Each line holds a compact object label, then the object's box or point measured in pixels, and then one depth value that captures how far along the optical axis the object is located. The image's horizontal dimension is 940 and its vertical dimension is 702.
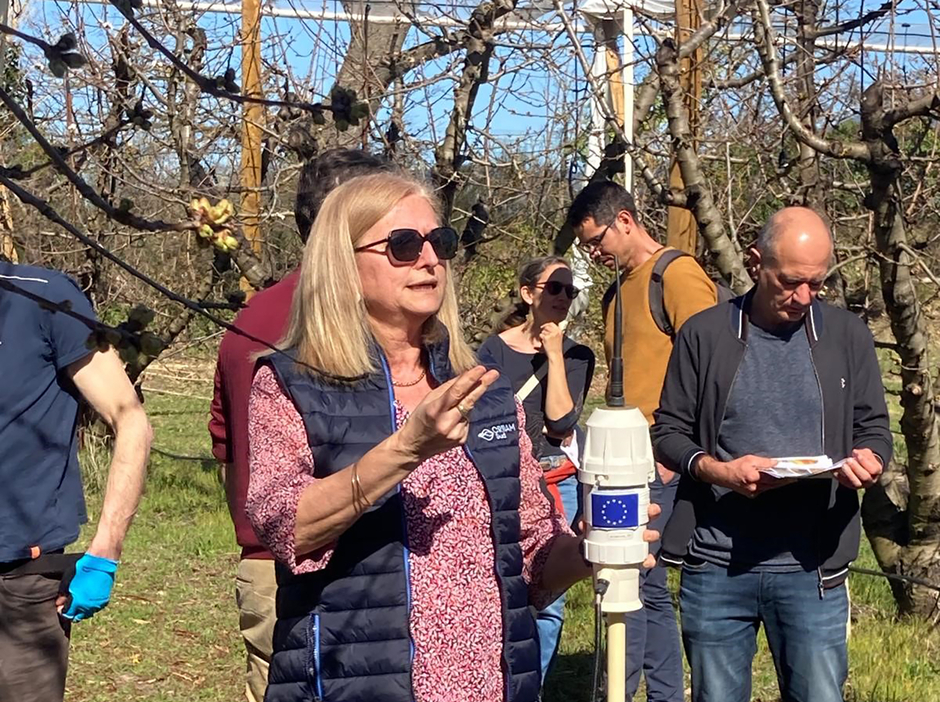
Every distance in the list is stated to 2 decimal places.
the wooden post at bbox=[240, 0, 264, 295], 7.21
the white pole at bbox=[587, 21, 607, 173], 6.60
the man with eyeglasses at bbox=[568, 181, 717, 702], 4.79
